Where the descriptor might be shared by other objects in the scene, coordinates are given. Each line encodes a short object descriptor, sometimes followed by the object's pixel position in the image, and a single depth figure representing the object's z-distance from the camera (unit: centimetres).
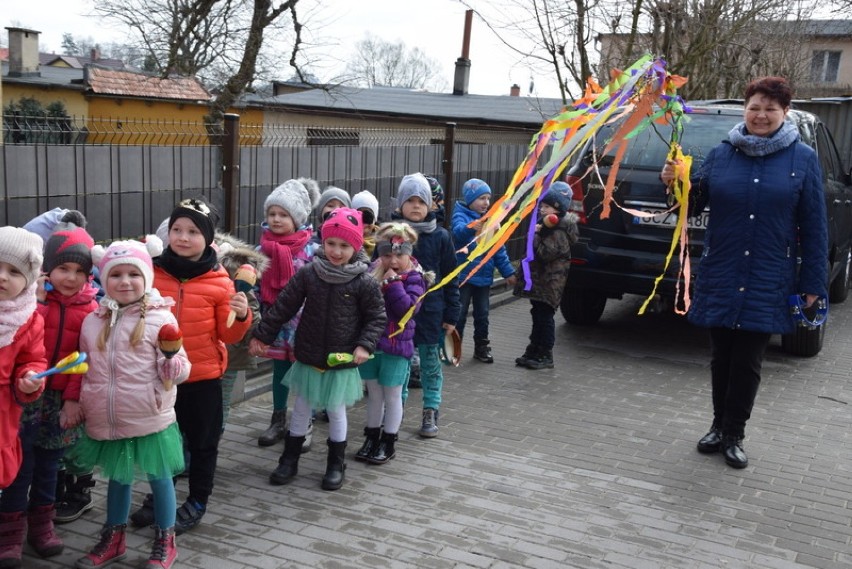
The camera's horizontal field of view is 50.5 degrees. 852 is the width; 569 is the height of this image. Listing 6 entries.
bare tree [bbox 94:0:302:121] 1967
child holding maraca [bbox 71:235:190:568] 359
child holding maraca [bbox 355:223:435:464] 509
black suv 752
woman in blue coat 509
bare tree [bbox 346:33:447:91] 6350
